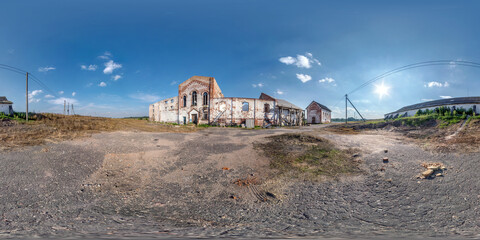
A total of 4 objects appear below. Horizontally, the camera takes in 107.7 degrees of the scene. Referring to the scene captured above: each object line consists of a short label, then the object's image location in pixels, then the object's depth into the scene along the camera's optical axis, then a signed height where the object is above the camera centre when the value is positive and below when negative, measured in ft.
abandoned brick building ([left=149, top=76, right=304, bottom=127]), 94.07 +7.14
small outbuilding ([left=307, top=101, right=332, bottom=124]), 143.64 +6.47
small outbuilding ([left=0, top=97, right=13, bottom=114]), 75.97 +6.74
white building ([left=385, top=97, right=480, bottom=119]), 78.02 +7.58
